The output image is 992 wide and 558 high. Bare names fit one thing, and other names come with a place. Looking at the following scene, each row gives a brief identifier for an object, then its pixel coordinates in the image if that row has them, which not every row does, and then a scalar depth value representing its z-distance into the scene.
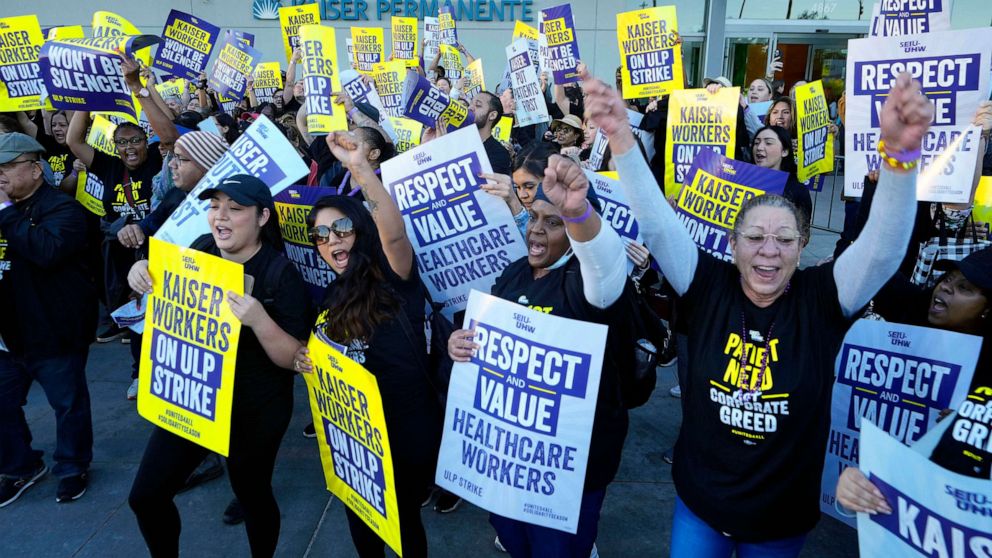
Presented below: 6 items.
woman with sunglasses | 2.57
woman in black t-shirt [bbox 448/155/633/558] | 2.15
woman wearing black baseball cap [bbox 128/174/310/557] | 2.70
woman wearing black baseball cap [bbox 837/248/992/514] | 1.77
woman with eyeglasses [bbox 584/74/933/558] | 1.96
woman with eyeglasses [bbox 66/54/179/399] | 4.37
